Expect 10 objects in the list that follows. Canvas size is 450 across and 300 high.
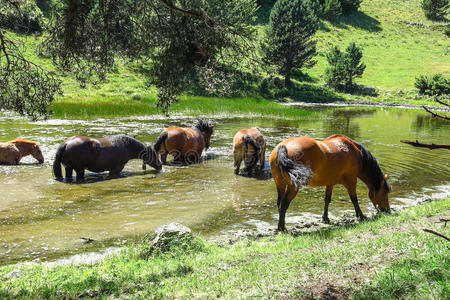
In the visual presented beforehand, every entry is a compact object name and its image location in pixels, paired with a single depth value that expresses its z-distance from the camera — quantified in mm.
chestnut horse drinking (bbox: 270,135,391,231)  7621
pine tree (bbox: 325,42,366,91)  52469
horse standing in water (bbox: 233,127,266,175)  12719
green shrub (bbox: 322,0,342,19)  86125
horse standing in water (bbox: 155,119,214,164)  14422
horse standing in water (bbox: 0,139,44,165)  13266
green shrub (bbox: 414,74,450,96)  46031
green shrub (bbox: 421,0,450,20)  96438
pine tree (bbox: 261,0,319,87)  50625
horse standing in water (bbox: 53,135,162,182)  11414
